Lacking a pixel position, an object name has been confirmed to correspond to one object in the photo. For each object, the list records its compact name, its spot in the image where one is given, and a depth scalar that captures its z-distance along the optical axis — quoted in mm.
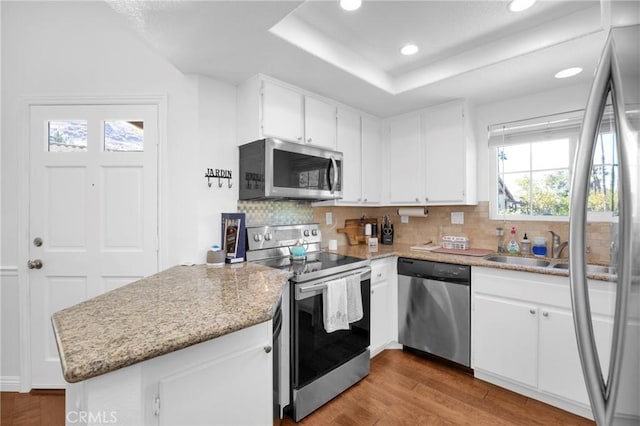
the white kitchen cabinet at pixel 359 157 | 2715
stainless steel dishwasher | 2217
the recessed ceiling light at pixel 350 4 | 1592
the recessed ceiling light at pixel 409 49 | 2057
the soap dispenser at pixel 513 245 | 2498
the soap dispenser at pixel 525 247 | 2445
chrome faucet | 2264
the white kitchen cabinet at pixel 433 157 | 2619
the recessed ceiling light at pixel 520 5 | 1582
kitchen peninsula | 731
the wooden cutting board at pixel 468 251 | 2466
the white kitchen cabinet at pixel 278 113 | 2070
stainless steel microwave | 2000
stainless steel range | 1726
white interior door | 2070
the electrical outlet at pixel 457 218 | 2879
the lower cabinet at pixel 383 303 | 2416
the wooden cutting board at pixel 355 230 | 3100
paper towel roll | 3004
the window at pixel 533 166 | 2367
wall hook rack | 2088
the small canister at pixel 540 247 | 2348
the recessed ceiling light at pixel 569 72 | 2024
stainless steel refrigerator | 479
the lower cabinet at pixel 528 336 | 1802
